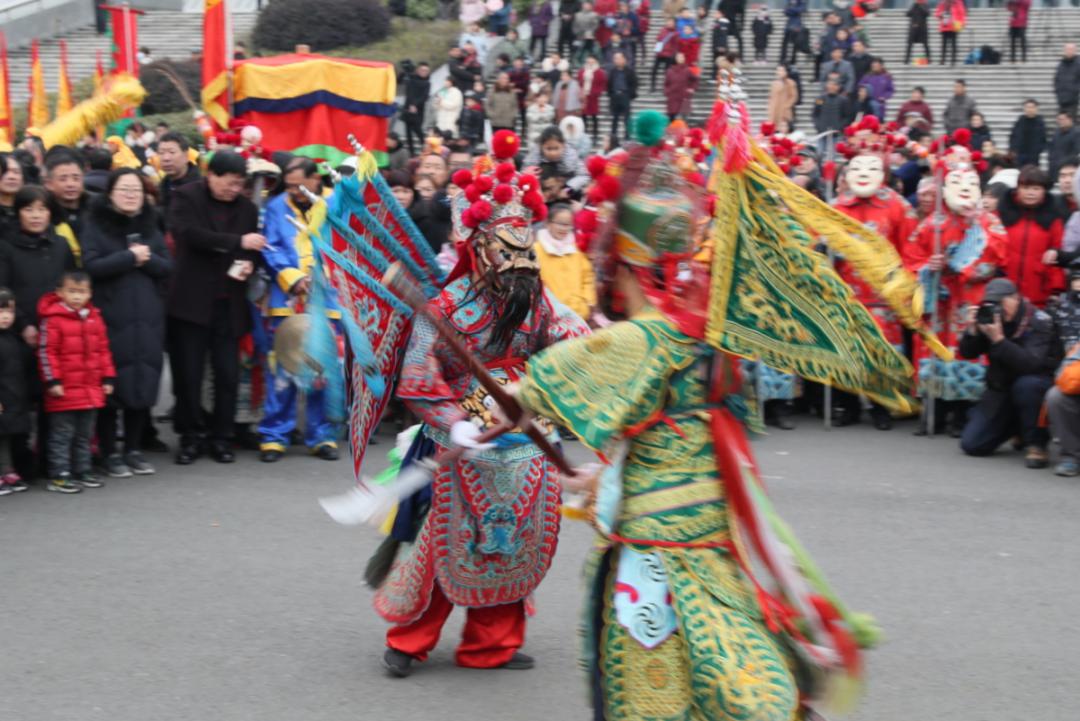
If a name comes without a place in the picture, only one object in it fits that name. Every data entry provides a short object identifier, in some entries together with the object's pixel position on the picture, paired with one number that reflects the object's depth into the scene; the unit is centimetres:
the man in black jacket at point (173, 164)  1019
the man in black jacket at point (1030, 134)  1684
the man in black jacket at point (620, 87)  1952
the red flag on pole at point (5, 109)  1247
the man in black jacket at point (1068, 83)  1888
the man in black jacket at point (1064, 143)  1523
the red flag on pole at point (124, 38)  1465
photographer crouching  925
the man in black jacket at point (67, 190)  870
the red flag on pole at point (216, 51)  1234
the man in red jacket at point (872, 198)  1048
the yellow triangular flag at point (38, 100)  1544
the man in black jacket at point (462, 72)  2067
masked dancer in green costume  366
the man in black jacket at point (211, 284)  880
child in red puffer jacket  812
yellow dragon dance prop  1093
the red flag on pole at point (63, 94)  1555
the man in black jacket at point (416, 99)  2041
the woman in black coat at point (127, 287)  852
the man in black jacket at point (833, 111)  1812
